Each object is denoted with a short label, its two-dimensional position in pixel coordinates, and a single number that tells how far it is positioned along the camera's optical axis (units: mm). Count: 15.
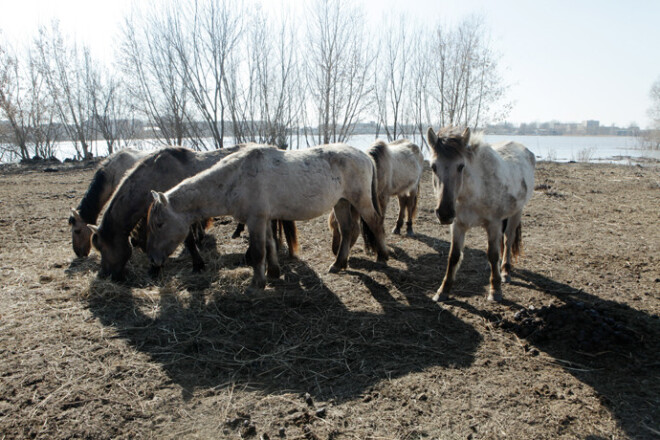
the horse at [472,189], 3902
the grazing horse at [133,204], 4945
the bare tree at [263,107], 14672
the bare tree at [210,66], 13875
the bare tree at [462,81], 17953
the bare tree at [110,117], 21750
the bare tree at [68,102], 21109
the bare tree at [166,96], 14062
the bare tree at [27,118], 20516
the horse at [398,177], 6627
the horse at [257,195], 4438
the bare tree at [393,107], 19578
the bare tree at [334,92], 15898
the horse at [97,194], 5953
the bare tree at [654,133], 27828
